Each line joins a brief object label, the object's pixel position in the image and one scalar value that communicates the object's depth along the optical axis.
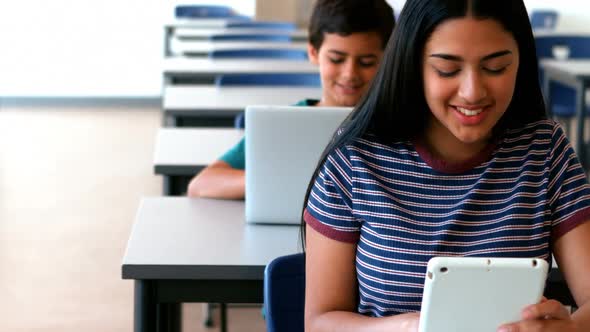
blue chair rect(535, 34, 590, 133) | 5.88
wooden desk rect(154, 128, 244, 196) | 2.79
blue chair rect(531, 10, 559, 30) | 7.76
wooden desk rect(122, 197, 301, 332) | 1.93
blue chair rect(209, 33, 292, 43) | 5.90
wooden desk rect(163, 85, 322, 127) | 3.68
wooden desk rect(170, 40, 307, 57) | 5.65
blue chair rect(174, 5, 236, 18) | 7.19
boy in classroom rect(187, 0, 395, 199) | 2.41
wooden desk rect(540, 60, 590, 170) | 4.89
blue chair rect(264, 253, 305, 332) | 1.75
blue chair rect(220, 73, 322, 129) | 4.15
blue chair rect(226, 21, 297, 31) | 6.50
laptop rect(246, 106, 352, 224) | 2.05
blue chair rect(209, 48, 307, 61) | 5.16
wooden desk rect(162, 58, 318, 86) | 4.62
